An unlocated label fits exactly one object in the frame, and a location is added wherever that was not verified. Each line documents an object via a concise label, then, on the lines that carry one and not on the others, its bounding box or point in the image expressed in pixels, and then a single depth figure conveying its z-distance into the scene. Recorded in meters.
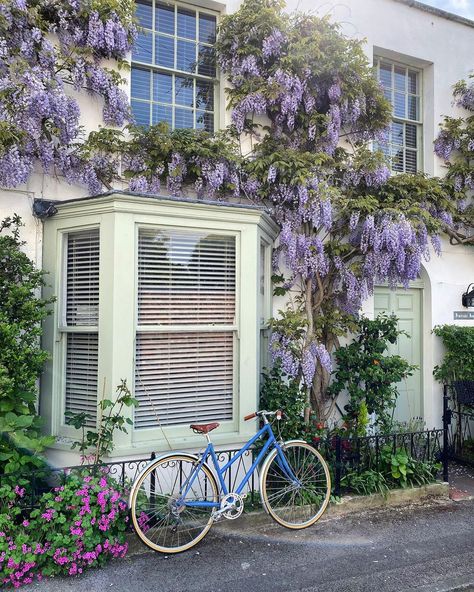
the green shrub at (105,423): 4.33
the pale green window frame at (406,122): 7.74
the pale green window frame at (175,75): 6.18
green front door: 7.46
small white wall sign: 7.76
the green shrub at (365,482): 5.26
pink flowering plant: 3.55
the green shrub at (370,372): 6.33
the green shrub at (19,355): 4.11
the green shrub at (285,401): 5.39
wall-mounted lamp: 7.71
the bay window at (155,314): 4.65
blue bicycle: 4.12
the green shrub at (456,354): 7.15
